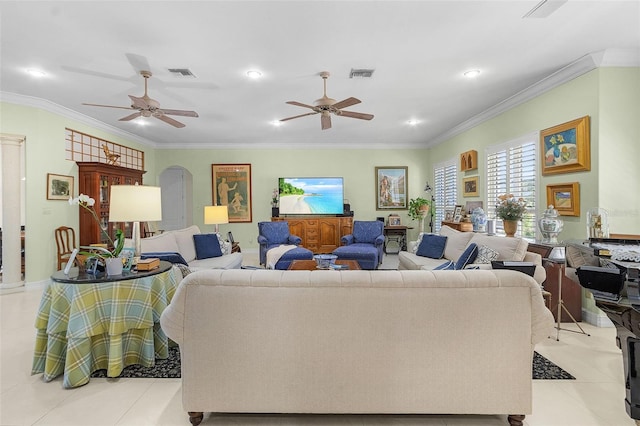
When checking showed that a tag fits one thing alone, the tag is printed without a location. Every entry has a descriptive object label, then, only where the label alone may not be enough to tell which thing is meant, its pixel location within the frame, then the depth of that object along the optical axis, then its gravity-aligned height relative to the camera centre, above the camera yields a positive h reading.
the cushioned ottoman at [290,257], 4.82 -0.70
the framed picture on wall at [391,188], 8.00 +0.56
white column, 4.69 -0.01
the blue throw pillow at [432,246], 4.54 -0.52
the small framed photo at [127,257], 2.65 -0.38
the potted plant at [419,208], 7.37 +0.04
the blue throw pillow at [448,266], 2.94 -0.52
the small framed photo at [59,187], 4.97 +0.42
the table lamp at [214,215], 5.32 -0.05
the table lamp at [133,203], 2.53 +0.07
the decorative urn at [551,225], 3.44 -0.17
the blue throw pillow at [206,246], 4.77 -0.51
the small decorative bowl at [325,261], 3.90 -0.63
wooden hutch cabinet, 5.42 +0.34
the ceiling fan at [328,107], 3.67 +1.24
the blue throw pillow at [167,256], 3.08 -0.43
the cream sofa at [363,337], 1.69 -0.68
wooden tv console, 7.48 -0.45
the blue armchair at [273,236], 6.07 -0.49
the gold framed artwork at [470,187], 5.61 +0.42
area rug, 2.37 -1.22
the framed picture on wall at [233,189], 7.86 +0.56
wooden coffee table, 3.63 -0.63
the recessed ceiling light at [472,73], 3.71 +1.62
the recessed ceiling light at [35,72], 3.70 +1.66
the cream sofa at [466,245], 3.04 -0.45
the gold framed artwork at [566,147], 3.40 +0.71
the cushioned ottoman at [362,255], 5.23 -0.74
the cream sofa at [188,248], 4.01 -0.49
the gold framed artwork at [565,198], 3.54 +0.14
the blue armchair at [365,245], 5.25 -0.63
